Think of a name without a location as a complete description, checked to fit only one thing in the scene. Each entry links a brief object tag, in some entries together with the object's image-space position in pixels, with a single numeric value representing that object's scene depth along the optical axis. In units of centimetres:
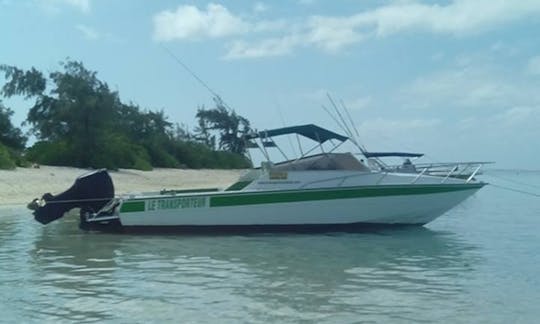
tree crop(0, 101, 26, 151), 3888
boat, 1432
